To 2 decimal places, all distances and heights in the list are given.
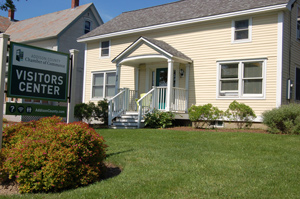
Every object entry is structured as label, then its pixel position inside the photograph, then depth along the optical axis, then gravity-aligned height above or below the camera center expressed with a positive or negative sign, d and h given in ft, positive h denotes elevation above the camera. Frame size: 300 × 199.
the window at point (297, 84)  43.70 +3.80
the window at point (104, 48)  57.52 +10.42
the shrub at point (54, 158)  15.25 -2.82
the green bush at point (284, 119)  32.07 -0.93
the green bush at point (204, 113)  39.32 -0.62
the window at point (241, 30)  41.32 +10.62
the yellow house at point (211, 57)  39.34 +7.06
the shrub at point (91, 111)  45.01 -1.03
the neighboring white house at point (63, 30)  71.36 +17.91
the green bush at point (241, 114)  38.70 -0.58
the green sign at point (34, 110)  18.22 -0.47
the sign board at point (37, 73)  18.61 +1.84
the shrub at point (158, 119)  41.50 -1.69
